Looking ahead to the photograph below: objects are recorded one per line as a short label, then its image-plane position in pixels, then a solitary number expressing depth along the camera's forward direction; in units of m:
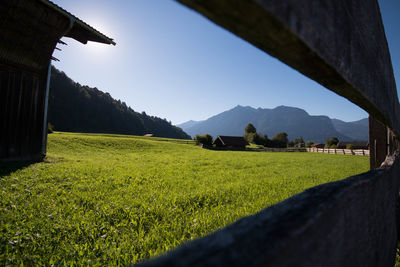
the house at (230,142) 49.98
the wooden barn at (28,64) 6.97
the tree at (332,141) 81.68
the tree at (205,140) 51.12
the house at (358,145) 72.20
